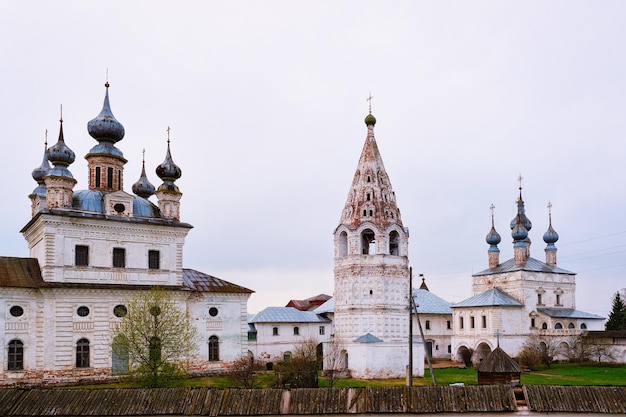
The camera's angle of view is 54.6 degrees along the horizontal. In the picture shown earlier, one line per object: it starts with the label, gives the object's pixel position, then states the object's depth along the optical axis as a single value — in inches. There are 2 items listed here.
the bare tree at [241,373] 935.0
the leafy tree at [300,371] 944.3
